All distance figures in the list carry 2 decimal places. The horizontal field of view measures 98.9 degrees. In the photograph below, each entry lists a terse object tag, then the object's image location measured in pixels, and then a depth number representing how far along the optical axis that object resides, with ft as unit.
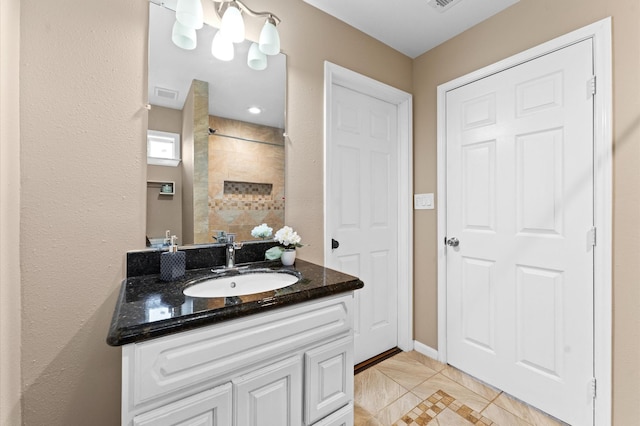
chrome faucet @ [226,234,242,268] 4.53
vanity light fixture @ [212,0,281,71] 4.39
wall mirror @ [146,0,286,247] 4.16
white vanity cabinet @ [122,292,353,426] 2.43
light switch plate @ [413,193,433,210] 7.20
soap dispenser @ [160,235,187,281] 3.75
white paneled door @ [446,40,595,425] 4.81
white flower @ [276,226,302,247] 4.81
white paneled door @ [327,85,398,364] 6.52
